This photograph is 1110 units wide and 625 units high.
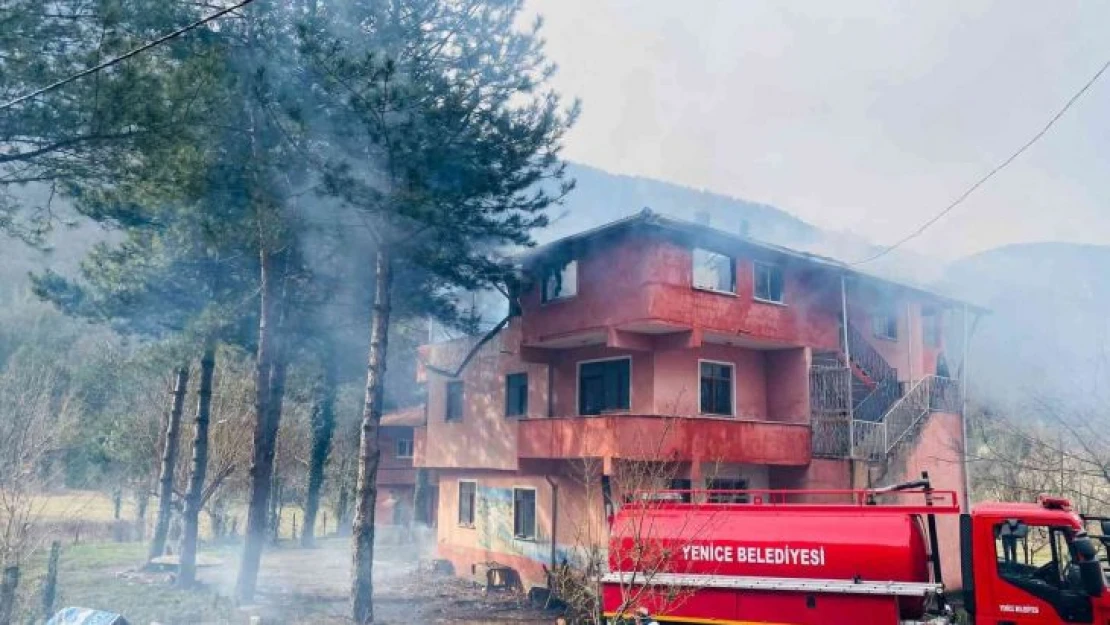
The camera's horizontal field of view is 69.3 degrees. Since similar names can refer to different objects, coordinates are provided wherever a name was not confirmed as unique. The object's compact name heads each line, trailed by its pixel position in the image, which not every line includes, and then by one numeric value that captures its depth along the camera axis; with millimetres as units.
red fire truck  9625
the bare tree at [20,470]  15078
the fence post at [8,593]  14164
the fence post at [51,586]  16652
